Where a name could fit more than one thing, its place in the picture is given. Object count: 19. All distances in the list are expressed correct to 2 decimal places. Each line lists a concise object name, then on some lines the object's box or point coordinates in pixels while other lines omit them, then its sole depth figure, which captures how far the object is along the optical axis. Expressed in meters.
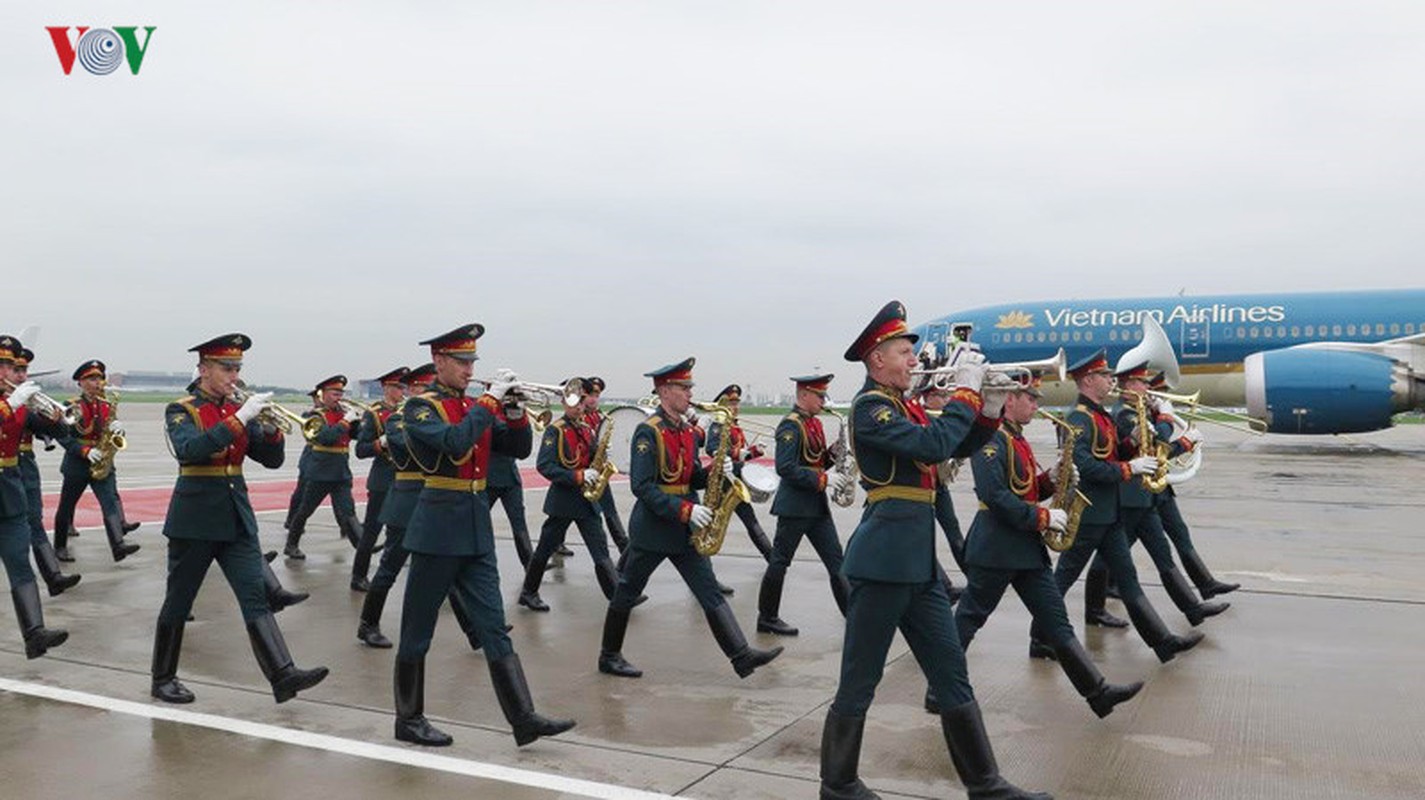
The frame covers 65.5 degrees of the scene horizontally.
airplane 24.30
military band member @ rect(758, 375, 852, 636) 7.88
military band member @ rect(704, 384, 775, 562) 10.38
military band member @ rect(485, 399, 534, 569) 9.44
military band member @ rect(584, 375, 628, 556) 9.71
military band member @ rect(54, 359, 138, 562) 10.62
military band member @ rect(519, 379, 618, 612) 8.73
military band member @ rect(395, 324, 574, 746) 5.24
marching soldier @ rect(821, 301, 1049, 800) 4.40
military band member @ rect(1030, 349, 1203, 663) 6.86
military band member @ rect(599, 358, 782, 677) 6.31
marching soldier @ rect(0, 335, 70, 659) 6.72
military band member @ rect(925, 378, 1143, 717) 5.43
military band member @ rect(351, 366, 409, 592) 9.60
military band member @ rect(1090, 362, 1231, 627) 7.74
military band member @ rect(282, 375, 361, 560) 10.99
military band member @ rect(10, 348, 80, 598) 8.48
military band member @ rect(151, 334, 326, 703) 5.81
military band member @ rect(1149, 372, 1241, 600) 8.86
